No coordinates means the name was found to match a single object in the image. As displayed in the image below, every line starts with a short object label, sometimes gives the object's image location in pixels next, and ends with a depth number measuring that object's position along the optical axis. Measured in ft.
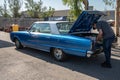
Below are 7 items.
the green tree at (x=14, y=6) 64.42
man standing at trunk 9.15
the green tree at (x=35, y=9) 67.19
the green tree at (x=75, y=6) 18.69
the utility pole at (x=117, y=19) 20.71
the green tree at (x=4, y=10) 65.96
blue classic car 8.92
